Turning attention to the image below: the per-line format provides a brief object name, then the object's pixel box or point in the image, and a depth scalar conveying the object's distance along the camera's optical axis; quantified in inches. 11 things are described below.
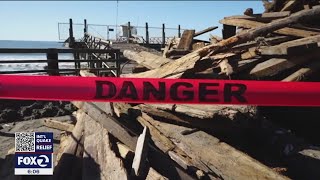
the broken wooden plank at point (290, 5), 220.6
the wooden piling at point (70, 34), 750.0
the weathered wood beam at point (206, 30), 274.1
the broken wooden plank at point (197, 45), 230.1
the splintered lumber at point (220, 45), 147.3
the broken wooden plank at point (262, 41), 171.4
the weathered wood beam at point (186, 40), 229.2
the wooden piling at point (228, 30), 232.8
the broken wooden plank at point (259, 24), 179.3
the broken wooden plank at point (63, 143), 122.8
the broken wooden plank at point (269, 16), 202.7
